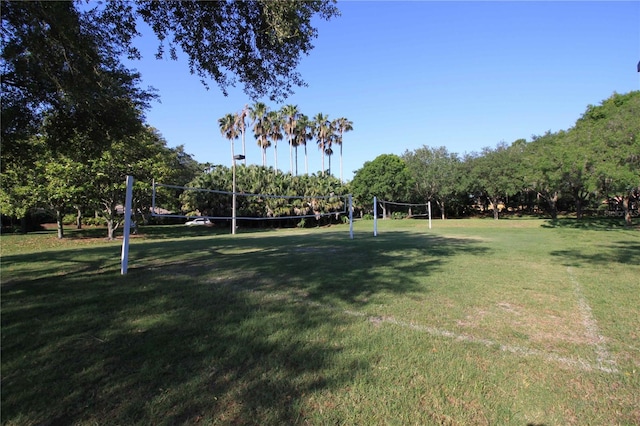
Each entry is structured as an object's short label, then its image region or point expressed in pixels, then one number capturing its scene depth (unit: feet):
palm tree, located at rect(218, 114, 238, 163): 128.26
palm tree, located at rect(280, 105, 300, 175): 151.50
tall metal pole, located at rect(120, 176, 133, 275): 22.61
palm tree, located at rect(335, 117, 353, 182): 173.99
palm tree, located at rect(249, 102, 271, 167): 133.60
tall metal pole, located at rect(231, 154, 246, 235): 87.73
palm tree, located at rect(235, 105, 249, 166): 123.13
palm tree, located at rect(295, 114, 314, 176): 158.81
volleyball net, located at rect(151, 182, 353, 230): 109.81
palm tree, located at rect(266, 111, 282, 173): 146.30
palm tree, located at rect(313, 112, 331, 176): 166.30
